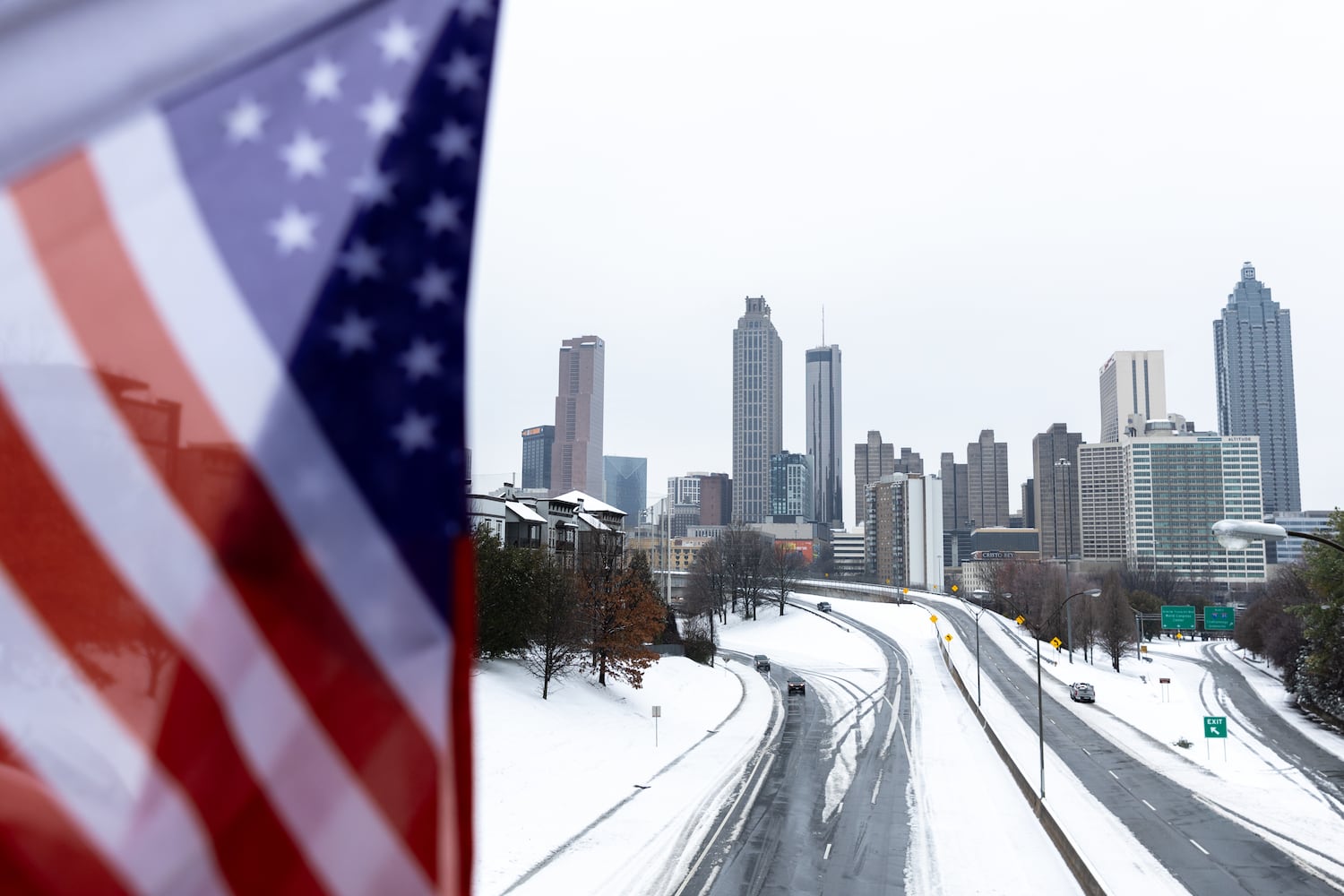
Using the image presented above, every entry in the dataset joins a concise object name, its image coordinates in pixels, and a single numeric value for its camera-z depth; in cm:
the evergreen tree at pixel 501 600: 4569
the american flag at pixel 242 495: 203
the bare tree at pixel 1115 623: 8869
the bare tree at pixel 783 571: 12291
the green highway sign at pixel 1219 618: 7750
